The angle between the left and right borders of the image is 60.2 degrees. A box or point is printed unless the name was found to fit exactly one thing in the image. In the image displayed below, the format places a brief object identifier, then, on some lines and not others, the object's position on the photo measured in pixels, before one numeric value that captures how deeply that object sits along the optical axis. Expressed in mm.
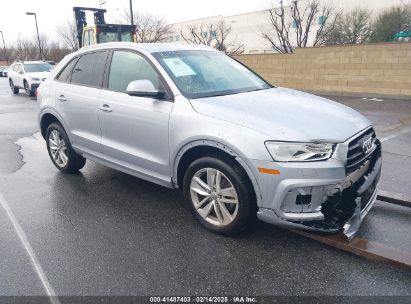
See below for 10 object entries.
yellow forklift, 14477
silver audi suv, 2801
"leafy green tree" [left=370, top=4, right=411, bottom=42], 32219
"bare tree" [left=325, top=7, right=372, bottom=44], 33188
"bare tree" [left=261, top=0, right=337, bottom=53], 29278
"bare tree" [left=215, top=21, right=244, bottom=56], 41906
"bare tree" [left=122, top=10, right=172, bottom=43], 43219
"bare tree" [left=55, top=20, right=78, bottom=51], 52388
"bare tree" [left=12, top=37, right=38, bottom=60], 67644
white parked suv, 16641
